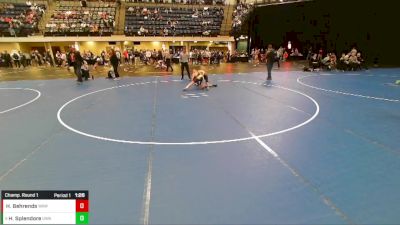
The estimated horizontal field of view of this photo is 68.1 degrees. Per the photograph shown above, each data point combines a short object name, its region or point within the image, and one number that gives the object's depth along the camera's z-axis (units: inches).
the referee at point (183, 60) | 618.5
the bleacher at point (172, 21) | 1236.0
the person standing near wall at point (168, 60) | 803.4
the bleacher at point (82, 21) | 1141.7
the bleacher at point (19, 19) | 1082.7
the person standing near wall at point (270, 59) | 585.8
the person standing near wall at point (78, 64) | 585.3
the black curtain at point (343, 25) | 791.7
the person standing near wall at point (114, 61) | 643.6
